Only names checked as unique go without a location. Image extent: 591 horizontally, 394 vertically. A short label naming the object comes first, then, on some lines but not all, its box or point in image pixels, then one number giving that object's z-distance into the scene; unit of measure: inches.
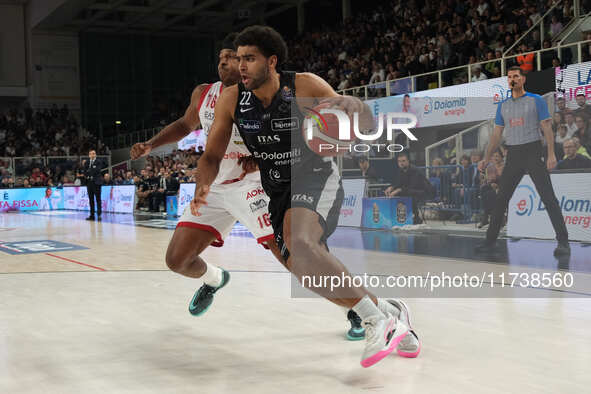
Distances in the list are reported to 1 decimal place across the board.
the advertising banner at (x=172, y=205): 595.8
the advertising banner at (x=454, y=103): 277.9
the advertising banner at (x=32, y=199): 770.2
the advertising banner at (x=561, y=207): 273.0
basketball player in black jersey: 116.8
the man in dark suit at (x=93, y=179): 557.9
